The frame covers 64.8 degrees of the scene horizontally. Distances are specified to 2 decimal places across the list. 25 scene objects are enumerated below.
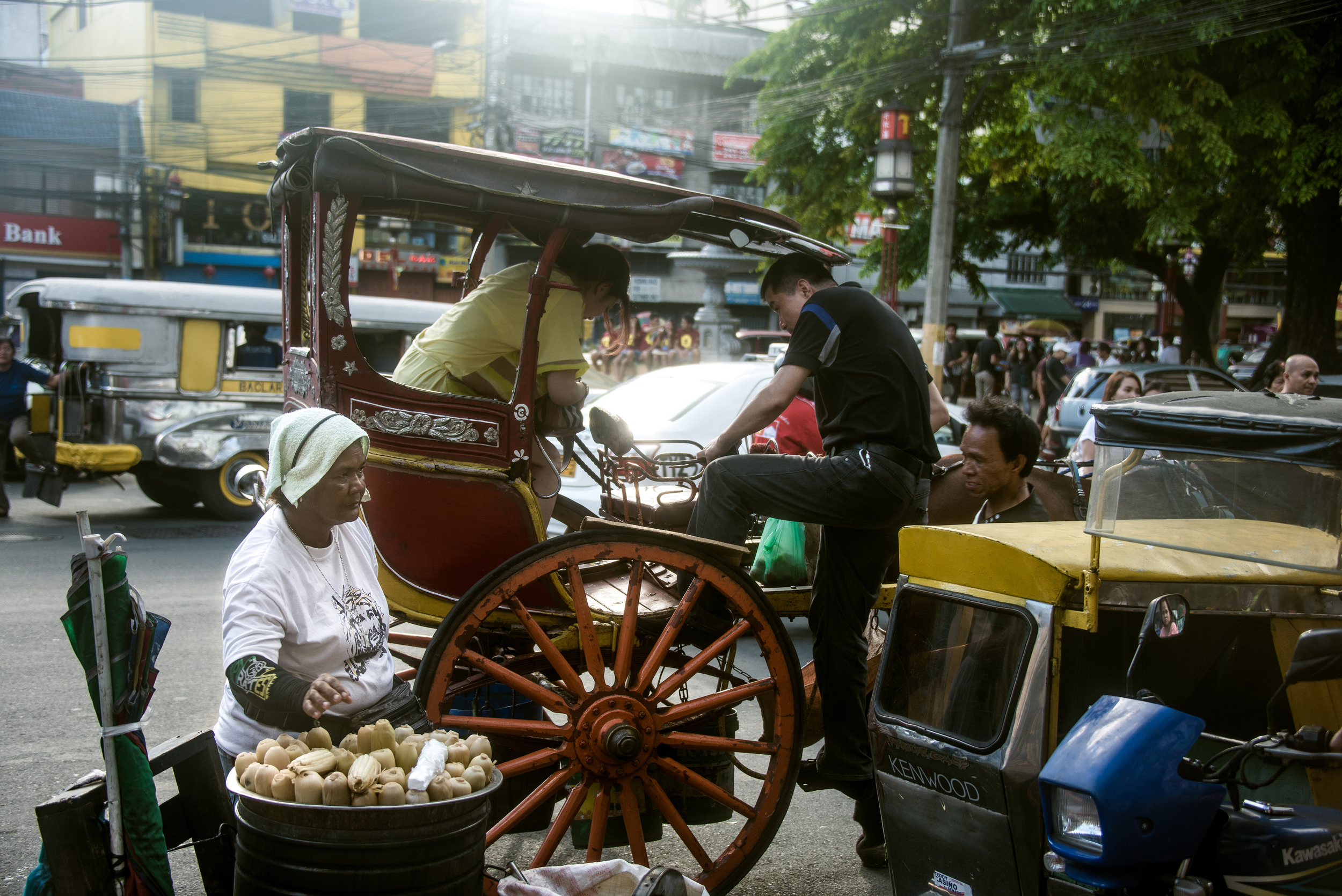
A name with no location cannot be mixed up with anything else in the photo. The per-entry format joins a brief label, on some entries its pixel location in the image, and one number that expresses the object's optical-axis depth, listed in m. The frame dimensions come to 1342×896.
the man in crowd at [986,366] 22.14
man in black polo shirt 3.41
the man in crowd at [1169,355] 21.23
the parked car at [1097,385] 13.93
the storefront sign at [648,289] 35.22
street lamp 12.49
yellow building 26.23
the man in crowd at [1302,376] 7.30
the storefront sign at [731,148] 36.09
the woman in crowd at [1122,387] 7.64
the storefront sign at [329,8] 28.23
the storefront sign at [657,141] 33.44
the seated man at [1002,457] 3.87
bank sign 24.67
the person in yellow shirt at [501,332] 3.48
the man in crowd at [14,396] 10.10
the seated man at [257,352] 10.38
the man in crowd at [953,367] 25.33
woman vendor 2.35
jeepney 9.59
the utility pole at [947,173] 13.09
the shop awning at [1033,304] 40.44
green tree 12.98
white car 7.47
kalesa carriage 2.96
